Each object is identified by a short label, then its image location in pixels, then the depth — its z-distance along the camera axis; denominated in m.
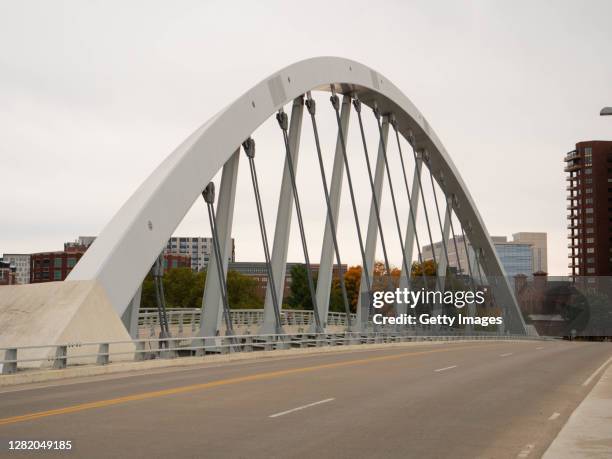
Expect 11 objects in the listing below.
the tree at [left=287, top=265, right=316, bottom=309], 104.81
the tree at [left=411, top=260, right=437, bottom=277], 126.19
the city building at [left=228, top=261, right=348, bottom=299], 162.57
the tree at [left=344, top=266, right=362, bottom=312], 121.12
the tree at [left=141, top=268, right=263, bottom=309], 113.62
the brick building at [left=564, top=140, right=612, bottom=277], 176.38
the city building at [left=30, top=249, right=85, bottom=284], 176.12
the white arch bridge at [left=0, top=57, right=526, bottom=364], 22.72
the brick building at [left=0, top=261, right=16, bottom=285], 179.24
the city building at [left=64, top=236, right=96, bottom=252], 187.10
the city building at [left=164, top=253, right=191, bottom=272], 190.88
